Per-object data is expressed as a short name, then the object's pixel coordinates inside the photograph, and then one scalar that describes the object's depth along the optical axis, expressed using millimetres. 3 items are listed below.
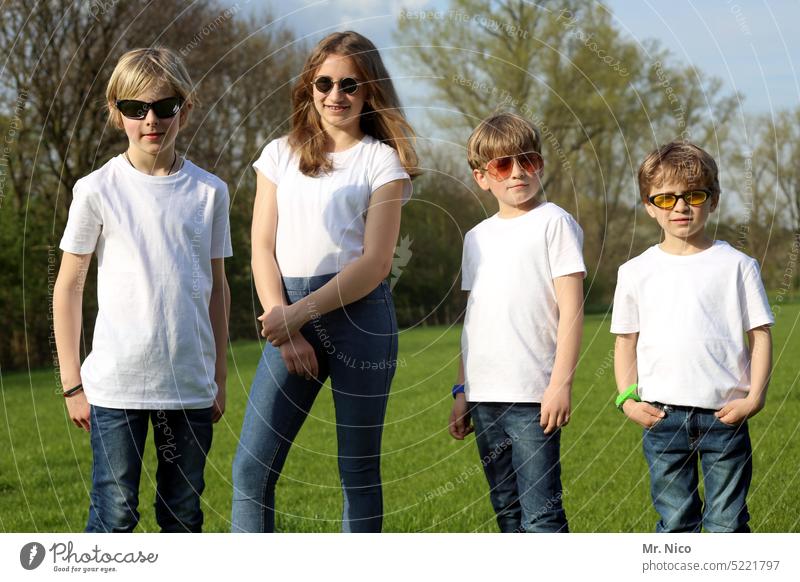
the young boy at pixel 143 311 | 4316
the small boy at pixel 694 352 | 4320
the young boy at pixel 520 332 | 4336
